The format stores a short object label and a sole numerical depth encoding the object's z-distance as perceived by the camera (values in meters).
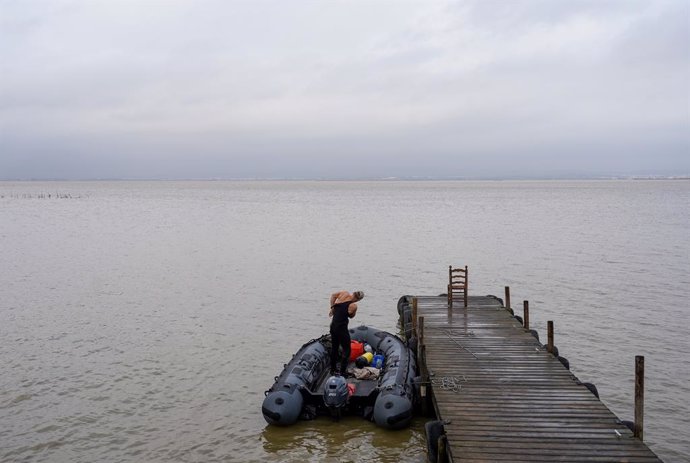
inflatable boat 10.64
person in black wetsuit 12.38
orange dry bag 13.58
